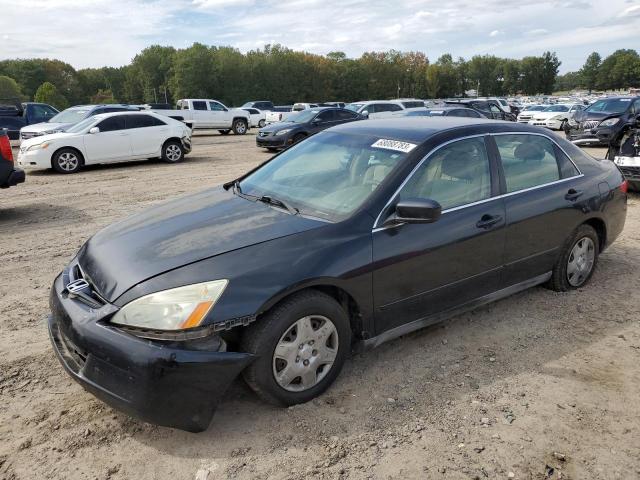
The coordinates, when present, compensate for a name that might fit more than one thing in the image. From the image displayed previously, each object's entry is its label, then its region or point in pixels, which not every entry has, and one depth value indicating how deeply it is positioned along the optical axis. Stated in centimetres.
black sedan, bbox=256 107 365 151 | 1681
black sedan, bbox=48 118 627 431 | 264
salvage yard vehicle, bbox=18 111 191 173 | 1246
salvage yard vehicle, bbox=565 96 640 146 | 1612
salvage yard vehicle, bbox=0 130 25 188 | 768
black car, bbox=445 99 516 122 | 2124
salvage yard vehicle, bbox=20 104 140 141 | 1566
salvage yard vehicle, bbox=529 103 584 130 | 2631
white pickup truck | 2541
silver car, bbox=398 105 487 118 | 1695
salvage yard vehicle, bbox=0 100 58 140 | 1966
